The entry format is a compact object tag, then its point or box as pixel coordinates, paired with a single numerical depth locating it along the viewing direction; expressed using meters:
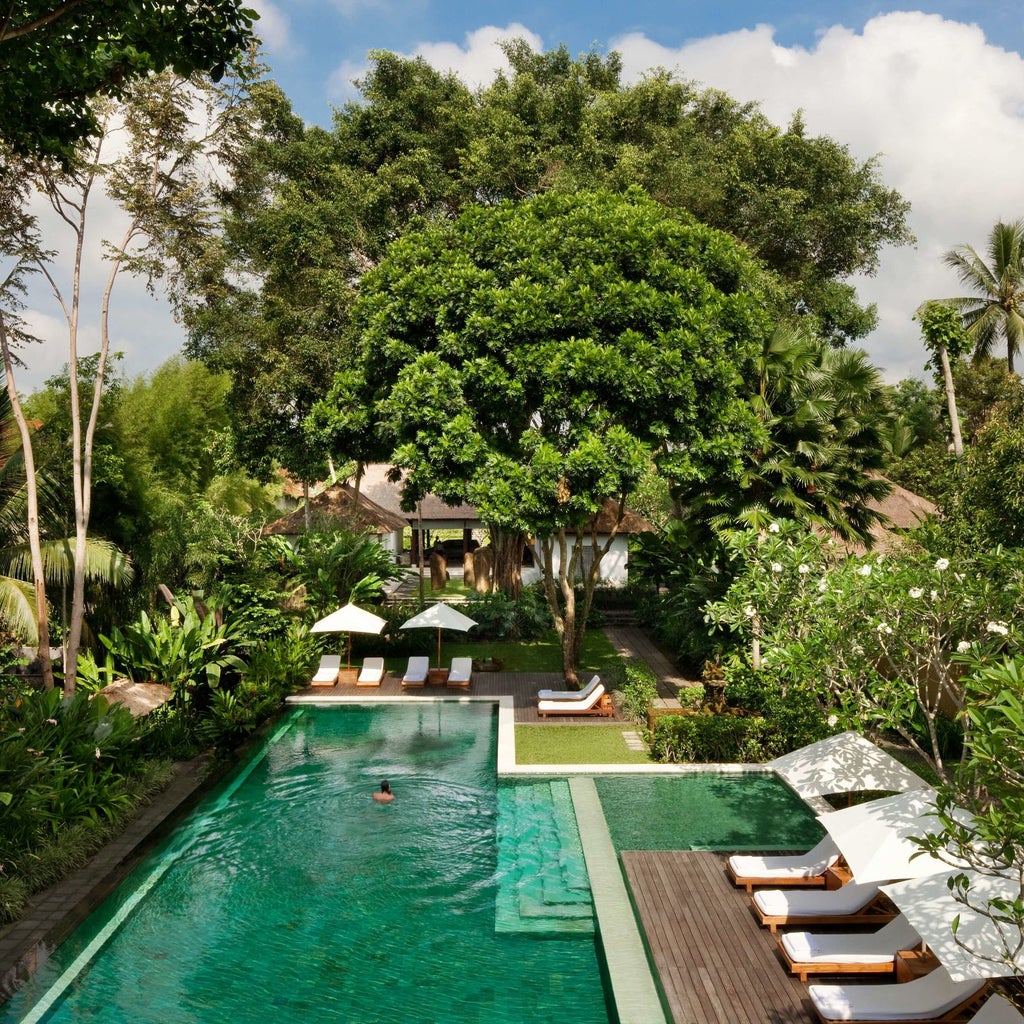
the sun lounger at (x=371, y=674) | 20.50
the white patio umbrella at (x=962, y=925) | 5.96
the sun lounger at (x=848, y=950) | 7.78
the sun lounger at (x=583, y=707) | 17.28
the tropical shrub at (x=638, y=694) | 17.22
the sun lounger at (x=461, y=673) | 20.12
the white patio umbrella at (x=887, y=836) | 7.13
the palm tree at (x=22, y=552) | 16.83
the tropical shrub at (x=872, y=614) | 8.21
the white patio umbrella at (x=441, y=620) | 21.03
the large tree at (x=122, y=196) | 15.12
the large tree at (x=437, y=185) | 23.97
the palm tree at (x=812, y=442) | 16.92
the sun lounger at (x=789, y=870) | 9.53
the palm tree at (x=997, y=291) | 34.00
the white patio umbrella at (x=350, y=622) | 20.47
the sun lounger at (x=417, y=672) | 20.36
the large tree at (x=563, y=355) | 15.73
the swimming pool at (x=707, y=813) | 11.58
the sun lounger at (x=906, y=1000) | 6.93
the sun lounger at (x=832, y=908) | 8.70
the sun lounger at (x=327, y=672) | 20.42
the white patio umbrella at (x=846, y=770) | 9.02
